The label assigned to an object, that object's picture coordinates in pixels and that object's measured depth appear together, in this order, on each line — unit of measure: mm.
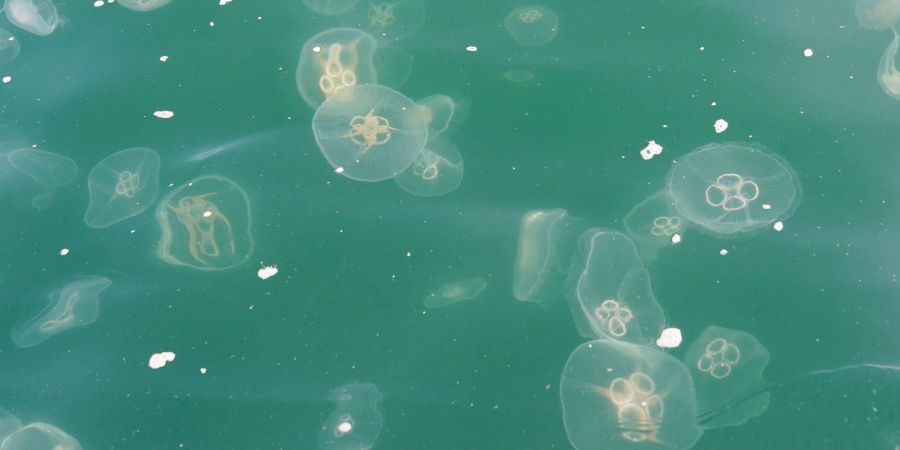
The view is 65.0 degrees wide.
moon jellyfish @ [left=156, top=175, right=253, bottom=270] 2373
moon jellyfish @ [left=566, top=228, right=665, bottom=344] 2104
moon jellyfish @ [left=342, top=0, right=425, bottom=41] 2787
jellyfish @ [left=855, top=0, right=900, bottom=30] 2553
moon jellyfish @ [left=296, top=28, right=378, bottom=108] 2635
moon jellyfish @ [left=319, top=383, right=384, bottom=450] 2041
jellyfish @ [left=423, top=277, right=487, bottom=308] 2238
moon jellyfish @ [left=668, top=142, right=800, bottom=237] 2260
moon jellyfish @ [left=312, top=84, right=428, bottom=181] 2459
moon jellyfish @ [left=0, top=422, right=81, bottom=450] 2125
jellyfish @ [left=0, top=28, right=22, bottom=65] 2902
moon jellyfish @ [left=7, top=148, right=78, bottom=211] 2568
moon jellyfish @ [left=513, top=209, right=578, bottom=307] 2217
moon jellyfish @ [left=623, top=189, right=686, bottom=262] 2254
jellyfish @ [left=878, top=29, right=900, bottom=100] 2449
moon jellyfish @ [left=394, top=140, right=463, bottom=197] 2432
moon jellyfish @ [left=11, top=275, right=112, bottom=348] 2312
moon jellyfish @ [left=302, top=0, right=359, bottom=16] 2873
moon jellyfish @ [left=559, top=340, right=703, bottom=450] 1963
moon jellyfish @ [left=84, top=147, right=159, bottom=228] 2482
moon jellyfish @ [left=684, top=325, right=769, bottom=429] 1997
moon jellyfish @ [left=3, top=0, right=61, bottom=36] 2969
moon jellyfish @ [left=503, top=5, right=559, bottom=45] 2711
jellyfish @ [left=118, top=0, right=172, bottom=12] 2951
